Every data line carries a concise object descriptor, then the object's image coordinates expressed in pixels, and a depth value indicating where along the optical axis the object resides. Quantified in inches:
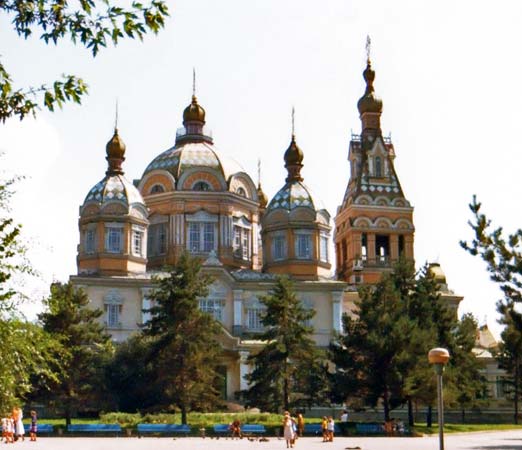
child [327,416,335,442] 1348.4
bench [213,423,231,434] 1522.9
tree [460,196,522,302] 983.0
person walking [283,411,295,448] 1184.2
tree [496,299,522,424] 2139.5
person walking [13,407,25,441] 1232.8
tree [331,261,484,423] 1630.2
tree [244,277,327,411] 1758.1
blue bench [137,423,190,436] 1505.9
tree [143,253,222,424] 1654.8
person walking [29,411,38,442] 1312.7
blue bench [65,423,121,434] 1507.1
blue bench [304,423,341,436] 1556.3
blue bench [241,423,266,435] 1529.3
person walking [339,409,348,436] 1584.6
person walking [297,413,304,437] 1495.0
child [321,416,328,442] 1354.6
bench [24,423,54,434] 1523.1
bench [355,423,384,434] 1584.6
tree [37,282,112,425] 1711.4
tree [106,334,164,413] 1901.1
